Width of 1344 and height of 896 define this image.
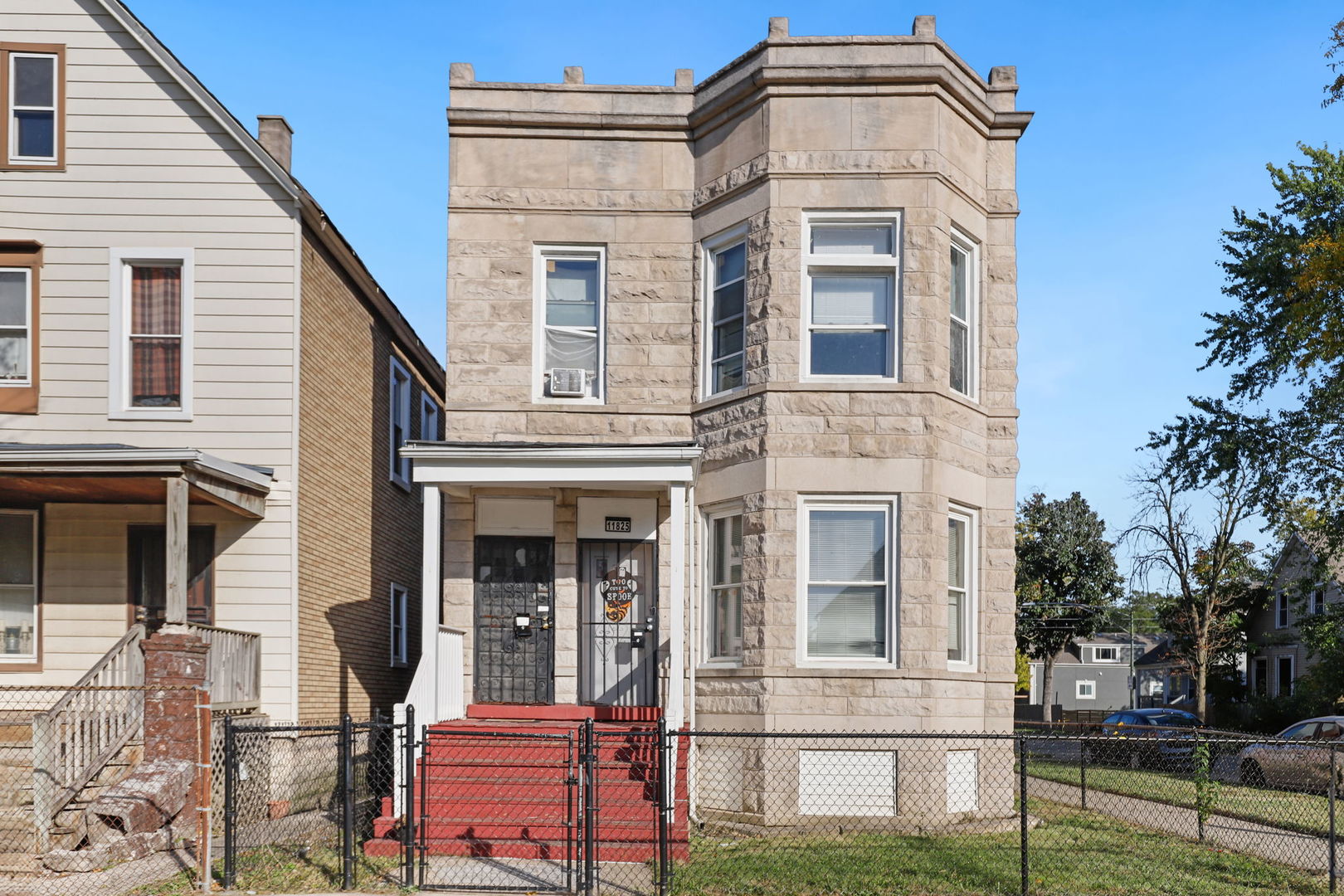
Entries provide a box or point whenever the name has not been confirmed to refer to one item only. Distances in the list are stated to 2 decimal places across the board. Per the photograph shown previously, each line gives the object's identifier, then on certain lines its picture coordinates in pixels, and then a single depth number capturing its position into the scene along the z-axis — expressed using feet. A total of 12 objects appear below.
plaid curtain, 50.39
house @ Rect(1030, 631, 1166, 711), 257.34
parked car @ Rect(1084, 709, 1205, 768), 83.82
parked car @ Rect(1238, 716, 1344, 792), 65.51
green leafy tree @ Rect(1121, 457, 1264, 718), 126.21
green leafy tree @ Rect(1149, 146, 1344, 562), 81.25
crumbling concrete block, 38.24
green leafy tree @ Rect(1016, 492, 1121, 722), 175.83
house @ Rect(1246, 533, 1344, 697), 142.20
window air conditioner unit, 50.72
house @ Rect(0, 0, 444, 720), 49.52
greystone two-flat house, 46.62
